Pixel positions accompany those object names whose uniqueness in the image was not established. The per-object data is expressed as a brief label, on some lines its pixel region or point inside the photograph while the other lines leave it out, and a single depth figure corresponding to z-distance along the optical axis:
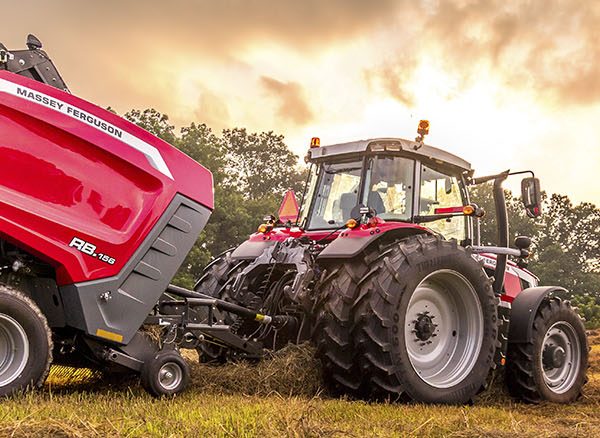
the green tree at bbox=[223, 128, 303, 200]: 39.62
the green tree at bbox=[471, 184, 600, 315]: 38.03
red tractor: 4.38
